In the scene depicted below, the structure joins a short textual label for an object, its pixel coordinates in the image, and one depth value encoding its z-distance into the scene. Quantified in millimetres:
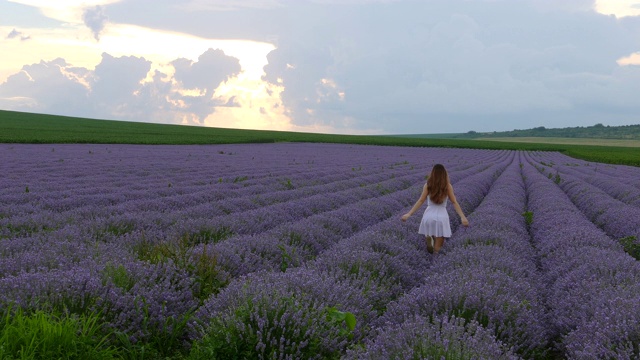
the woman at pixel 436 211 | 7734
